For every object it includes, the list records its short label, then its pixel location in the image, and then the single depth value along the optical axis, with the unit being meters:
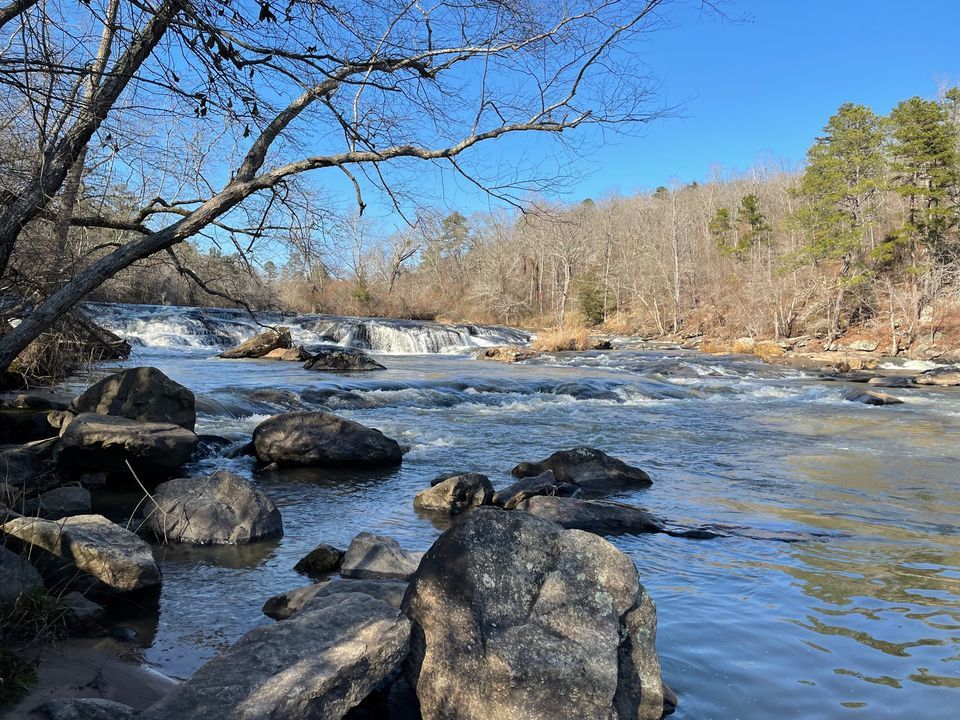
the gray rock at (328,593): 3.72
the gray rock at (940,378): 20.67
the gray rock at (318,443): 8.72
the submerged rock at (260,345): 22.38
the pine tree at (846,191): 36.44
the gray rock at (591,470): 8.01
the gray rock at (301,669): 2.47
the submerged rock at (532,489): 6.91
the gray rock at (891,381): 20.42
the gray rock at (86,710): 2.47
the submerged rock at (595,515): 6.14
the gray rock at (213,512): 5.60
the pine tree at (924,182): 34.22
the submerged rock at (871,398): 16.67
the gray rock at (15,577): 3.36
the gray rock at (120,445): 7.23
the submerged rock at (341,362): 19.70
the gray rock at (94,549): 4.05
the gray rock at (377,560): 4.50
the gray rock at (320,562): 4.89
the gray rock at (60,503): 5.64
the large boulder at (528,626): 2.67
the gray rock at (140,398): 8.69
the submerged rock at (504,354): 27.08
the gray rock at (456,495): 6.76
